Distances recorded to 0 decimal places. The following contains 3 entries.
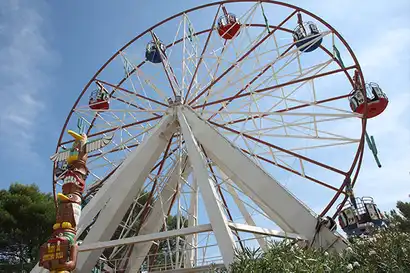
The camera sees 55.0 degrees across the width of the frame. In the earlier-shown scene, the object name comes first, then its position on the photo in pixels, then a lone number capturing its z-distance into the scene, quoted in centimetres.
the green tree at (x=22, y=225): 2178
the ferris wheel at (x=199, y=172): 995
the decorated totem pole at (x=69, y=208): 955
